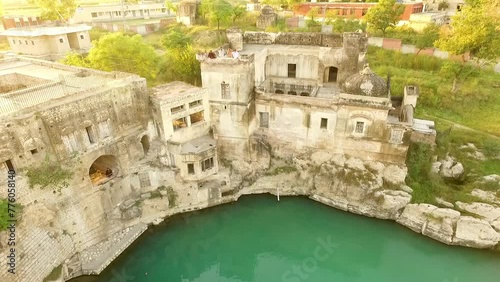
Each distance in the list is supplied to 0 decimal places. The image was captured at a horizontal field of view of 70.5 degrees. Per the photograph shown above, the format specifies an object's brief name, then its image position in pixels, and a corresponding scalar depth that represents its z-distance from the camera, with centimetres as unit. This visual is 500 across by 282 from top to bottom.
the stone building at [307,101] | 2192
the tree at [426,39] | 3712
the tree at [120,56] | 2789
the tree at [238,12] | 4566
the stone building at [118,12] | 5378
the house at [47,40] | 3544
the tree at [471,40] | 2841
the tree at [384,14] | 3966
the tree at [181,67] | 3109
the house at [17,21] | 4709
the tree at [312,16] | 4406
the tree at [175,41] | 3250
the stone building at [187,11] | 4840
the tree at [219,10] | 4212
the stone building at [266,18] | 4625
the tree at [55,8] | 4659
